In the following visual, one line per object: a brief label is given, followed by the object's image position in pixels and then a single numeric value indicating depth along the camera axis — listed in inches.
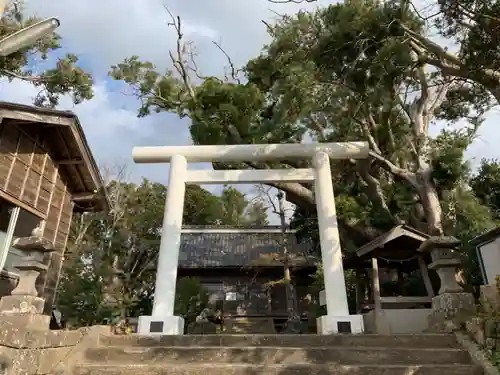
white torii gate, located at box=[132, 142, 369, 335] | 277.0
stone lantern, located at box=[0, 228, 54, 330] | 176.2
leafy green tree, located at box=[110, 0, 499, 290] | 315.9
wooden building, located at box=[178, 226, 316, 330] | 592.1
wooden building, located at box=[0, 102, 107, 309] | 296.4
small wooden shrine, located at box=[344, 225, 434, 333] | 307.6
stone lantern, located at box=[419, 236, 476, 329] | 223.5
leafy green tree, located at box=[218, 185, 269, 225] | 1091.9
